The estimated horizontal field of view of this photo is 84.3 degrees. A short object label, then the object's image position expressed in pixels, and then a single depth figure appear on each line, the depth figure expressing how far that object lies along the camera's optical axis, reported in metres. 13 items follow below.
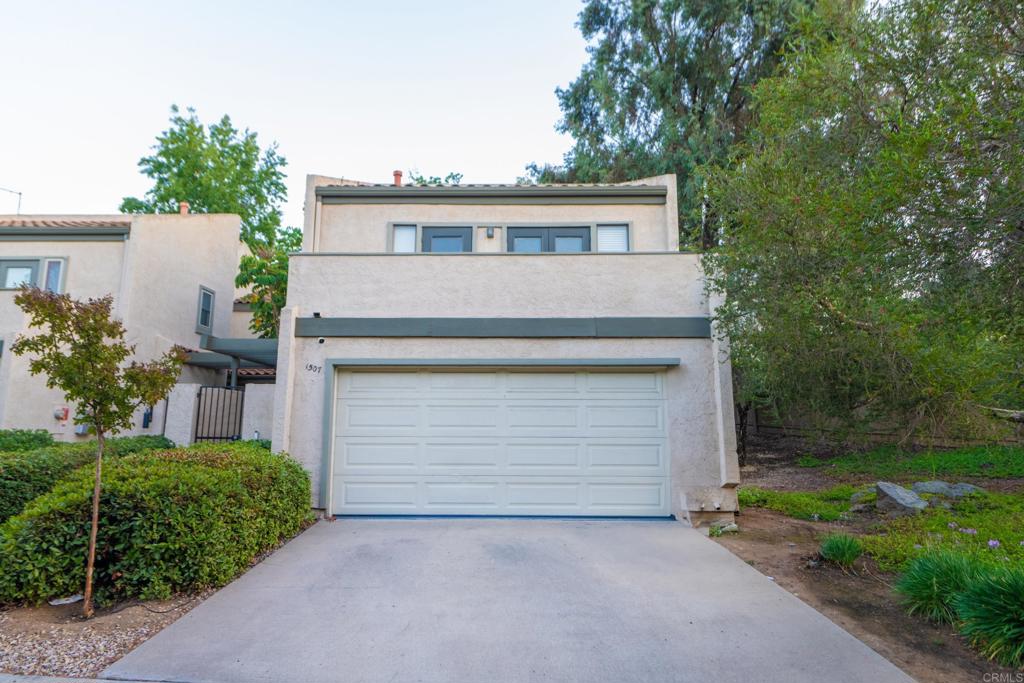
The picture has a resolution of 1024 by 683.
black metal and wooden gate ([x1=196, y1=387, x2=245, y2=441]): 11.67
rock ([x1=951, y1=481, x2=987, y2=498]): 9.85
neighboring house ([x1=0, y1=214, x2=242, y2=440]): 11.98
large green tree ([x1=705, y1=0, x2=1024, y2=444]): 4.32
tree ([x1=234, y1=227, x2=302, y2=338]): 15.52
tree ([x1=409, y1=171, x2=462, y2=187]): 22.52
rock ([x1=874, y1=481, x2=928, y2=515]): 8.59
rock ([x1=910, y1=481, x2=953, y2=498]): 9.94
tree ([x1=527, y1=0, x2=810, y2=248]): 17.31
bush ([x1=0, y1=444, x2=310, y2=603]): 4.88
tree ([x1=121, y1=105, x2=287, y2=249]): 25.86
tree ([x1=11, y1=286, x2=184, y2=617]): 4.78
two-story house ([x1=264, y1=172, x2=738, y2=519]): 8.29
